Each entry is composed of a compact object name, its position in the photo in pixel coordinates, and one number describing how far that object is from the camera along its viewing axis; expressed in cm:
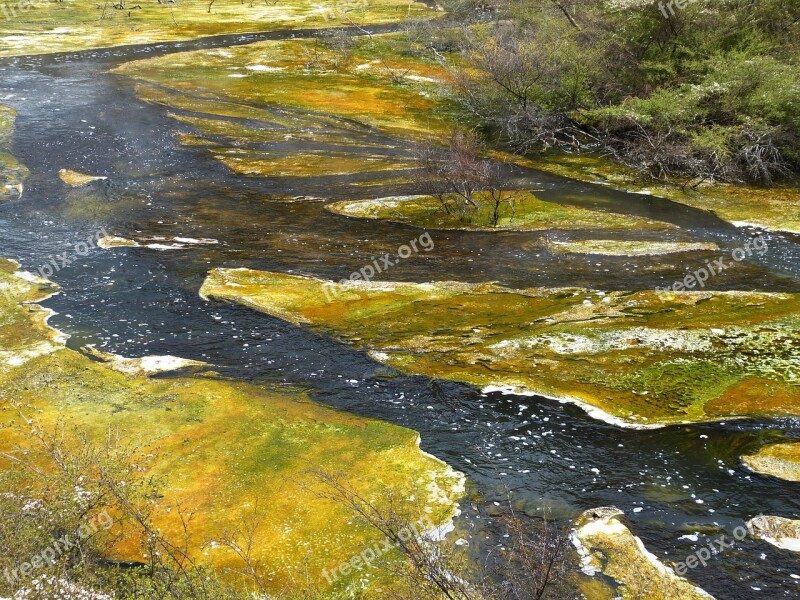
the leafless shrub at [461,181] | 2464
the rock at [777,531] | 981
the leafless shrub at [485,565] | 852
